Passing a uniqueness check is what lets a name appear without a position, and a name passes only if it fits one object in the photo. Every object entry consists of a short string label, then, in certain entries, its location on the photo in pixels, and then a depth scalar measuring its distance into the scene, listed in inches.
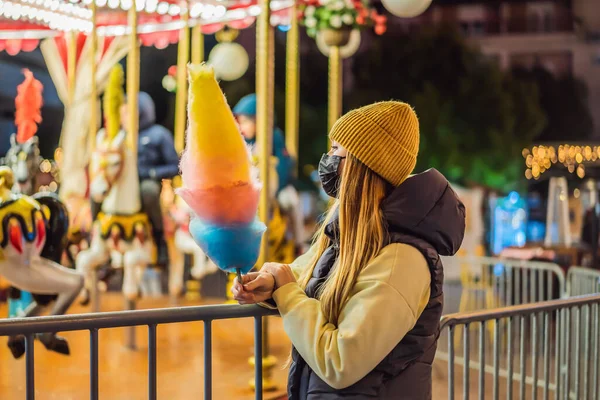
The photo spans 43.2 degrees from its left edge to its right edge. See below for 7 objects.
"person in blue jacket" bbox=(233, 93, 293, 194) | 315.6
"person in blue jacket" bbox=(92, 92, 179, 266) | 314.2
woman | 79.9
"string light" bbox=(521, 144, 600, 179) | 997.8
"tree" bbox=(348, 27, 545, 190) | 926.4
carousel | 86.7
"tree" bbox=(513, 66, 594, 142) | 1127.0
